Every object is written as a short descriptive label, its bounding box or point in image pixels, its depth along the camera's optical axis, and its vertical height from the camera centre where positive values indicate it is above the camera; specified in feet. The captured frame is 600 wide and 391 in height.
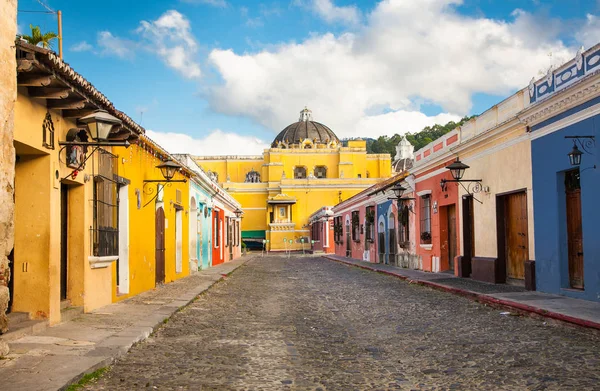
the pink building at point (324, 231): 155.76 -0.68
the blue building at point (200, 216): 66.03 +1.76
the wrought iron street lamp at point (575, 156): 32.89 +3.56
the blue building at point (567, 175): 32.45 +2.78
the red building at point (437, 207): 56.70 +1.86
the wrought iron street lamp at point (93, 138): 25.52 +3.96
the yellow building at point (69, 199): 23.24 +1.64
